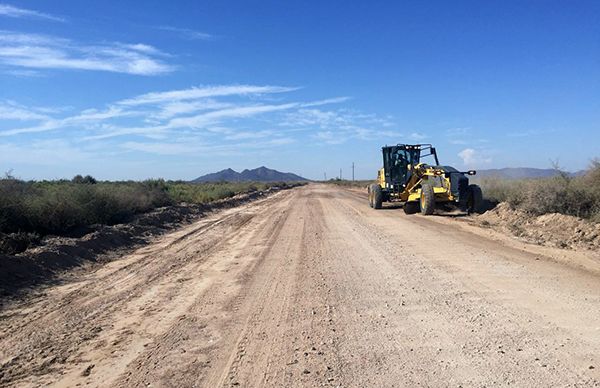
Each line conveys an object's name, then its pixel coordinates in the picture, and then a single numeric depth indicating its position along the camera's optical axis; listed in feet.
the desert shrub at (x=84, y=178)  164.49
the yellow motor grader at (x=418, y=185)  68.03
